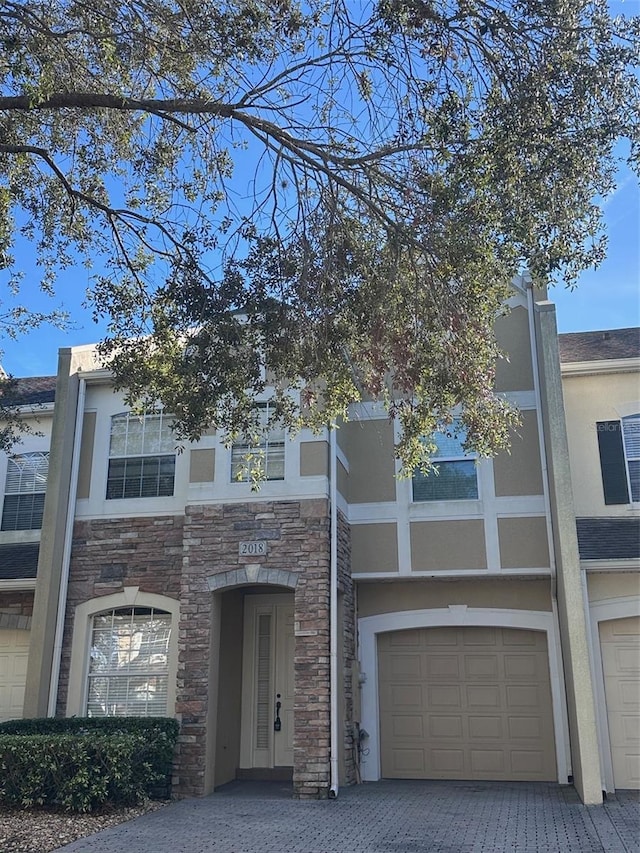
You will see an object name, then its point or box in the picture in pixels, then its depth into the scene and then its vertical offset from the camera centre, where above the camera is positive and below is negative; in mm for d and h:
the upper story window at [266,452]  12648 +3619
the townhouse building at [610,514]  11664 +2736
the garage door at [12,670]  13633 +350
